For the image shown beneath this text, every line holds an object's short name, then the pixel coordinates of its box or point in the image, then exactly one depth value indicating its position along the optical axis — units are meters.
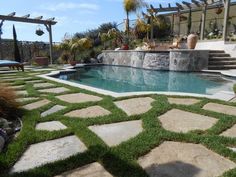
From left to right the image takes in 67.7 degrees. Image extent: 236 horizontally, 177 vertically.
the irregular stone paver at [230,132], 2.24
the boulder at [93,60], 12.56
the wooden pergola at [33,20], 9.97
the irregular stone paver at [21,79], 6.01
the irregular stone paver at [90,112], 2.89
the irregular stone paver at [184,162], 1.63
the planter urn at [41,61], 10.35
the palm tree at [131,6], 13.05
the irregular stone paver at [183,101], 3.47
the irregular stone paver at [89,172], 1.61
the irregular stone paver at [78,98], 3.68
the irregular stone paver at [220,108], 2.99
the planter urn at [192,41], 9.65
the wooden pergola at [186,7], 12.06
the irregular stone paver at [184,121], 2.43
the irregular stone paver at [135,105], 3.03
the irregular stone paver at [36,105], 3.27
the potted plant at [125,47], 12.19
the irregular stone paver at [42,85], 4.95
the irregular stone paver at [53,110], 2.95
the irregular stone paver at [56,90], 4.42
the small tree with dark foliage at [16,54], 10.20
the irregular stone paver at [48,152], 1.76
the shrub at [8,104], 2.79
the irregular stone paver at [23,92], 4.22
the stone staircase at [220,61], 8.59
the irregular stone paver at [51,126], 2.44
